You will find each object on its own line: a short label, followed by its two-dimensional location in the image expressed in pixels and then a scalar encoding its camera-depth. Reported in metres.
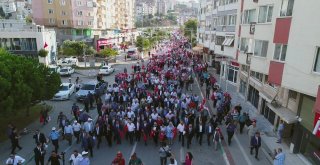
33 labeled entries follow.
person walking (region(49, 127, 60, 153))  15.03
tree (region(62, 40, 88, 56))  54.03
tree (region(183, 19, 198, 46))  110.38
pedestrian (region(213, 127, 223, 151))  16.14
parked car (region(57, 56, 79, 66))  49.09
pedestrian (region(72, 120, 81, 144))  16.42
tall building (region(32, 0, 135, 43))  65.00
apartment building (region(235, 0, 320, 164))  13.77
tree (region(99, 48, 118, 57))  58.42
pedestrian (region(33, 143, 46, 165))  13.22
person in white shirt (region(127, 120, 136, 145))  16.58
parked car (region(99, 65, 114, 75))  41.47
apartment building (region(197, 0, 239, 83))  34.22
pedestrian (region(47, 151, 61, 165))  12.48
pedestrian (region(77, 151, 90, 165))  12.21
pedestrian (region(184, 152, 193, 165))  12.34
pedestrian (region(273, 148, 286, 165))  12.98
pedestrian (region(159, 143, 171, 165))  13.41
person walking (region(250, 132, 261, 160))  15.49
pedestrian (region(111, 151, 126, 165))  11.75
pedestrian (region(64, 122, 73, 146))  16.20
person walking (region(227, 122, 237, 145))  16.86
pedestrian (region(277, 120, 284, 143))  17.54
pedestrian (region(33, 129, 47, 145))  14.86
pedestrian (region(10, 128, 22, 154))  15.30
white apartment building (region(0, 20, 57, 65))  44.53
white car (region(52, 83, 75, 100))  26.56
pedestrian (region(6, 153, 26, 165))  11.85
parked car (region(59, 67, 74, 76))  39.31
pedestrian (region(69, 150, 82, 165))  12.21
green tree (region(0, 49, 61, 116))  15.34
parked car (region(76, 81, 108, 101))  26.12
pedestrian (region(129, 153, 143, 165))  11.88
